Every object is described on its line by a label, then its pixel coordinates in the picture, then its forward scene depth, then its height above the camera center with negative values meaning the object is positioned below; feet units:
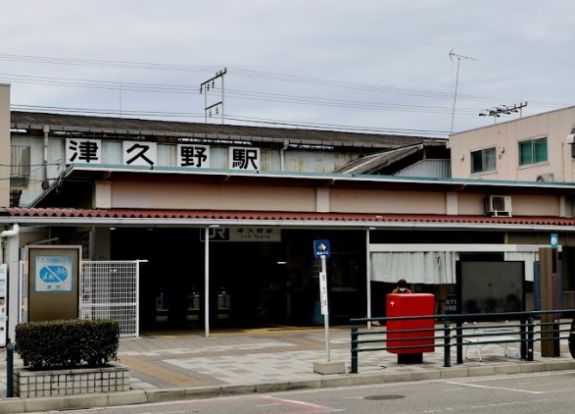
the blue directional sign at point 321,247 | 55.06 +1.19
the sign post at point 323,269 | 52.54 -0.18
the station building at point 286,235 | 73.31 +3.17
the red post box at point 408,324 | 54.80 -3.61
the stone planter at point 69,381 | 42.78 -5.45
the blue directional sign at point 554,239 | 69.12 +2.00
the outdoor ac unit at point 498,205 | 96.84 +6.41
